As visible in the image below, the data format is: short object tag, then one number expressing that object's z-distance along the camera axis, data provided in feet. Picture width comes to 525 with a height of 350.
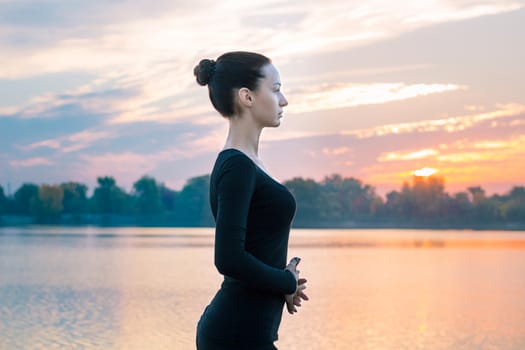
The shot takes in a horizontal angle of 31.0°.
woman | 7.64
